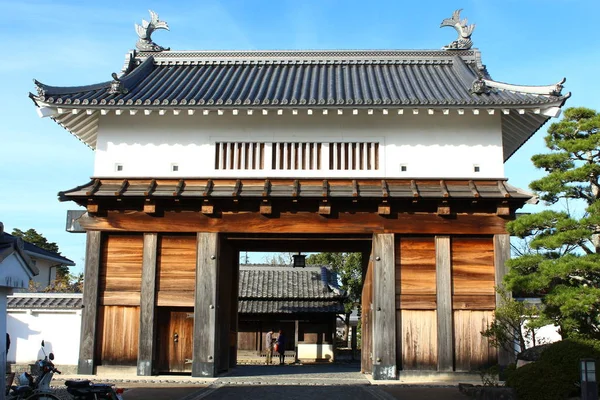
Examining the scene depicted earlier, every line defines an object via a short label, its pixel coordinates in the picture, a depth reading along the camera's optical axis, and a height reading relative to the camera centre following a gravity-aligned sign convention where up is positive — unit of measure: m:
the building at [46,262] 33.16 +2.57
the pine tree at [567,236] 12.39 +1.56
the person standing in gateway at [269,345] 27.50 -1.56
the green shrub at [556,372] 10.83 -1.05
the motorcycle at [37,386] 9.35 -1.20
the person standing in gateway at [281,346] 26.61 -1.53
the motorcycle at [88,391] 9.72 -1.29
